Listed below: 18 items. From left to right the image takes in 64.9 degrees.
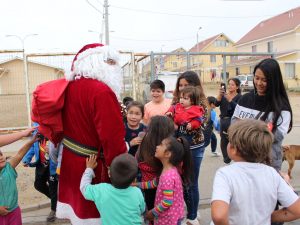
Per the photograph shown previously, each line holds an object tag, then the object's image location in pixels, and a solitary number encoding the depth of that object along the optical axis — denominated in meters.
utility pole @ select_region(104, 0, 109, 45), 14.71
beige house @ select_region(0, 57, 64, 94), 6.58
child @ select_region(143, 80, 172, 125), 3.48
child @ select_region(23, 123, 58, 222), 2.89
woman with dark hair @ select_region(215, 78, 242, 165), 4.64
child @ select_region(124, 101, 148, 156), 2.85
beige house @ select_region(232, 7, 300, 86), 26.33
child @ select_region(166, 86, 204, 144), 2.71
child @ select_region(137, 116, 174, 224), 2.33
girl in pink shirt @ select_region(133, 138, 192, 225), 2.10
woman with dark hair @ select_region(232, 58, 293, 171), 2.28
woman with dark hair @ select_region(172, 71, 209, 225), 2.75
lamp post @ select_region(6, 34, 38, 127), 6.55
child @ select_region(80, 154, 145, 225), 1.80
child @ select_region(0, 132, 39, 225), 2.21
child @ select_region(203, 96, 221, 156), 4.86
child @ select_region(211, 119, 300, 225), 1.46
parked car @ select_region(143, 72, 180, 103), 6.39
